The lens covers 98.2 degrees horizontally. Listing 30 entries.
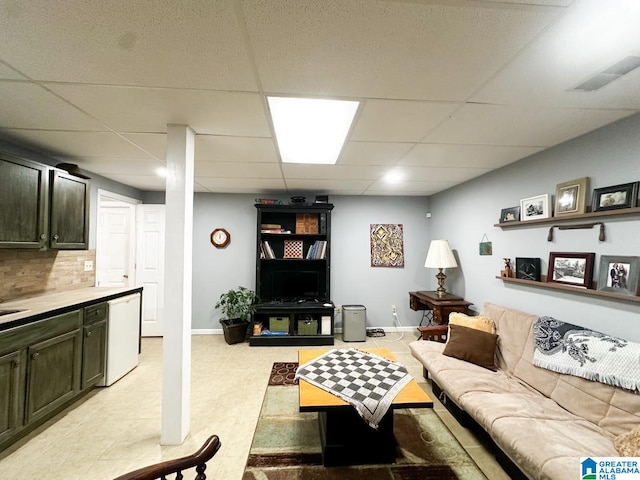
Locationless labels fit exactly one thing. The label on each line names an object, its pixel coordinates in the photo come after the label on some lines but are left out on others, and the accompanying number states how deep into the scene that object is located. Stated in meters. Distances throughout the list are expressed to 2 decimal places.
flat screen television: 4.34
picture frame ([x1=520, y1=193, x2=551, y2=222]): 2.42
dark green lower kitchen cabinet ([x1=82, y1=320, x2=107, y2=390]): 2.49
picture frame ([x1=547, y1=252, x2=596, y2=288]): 2.04
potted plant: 4.02
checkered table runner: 1.72
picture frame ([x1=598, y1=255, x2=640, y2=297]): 1.76
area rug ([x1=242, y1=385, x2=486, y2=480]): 1.71
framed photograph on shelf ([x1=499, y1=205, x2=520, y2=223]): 2.74
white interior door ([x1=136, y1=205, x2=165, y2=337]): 4.19
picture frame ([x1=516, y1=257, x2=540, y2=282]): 2.53
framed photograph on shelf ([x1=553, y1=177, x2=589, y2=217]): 2.08
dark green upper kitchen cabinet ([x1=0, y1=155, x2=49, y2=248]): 2.08
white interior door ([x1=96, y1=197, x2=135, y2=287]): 4.16
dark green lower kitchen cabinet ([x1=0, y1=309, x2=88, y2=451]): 1.83
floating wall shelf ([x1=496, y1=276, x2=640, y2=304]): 1.78
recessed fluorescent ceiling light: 1.72
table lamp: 3.71
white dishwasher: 2.81
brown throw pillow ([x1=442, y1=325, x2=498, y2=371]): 2.44
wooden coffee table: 1.80
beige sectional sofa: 1.40
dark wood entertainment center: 4.00
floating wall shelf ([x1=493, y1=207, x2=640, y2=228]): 1.78
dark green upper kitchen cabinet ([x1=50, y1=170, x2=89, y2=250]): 2.50
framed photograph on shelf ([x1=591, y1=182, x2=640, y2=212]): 1.77
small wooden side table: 3.42
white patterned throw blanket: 1.61
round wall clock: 4.46
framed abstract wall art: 4.64
